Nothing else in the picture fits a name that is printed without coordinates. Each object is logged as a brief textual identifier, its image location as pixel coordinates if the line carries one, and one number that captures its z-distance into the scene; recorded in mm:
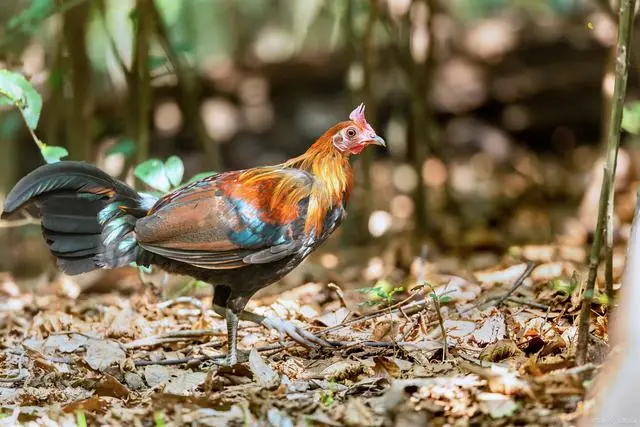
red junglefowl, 9211
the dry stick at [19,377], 9016
